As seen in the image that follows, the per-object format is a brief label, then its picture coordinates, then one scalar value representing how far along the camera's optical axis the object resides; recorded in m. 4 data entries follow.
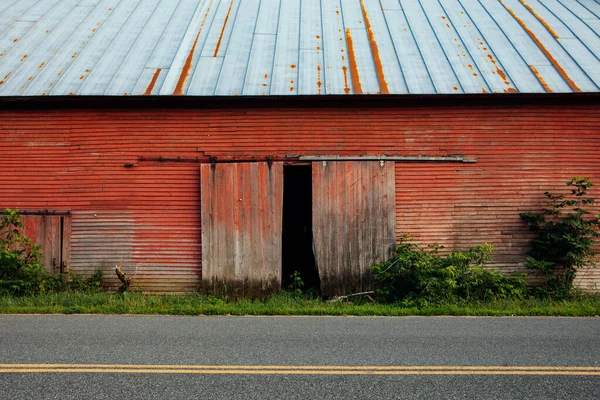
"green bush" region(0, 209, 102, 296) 8.78
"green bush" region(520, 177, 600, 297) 9.05
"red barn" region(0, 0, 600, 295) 9.39
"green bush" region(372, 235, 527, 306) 8.28
